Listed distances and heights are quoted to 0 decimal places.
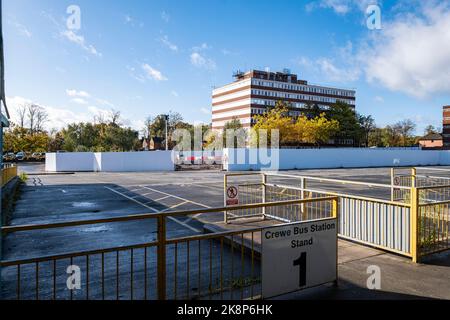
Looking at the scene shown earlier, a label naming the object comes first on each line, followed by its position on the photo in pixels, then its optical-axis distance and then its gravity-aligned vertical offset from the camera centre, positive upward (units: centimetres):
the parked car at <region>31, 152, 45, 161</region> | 5822 -14
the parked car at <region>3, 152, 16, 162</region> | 5287 -29
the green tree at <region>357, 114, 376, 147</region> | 8944 +848
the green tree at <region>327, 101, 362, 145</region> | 8150 +837
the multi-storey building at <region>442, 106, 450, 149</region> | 10394 +914
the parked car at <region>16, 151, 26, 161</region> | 5704 -14
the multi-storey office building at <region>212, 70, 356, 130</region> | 10025 +1906
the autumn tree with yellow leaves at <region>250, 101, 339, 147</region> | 6225 +498
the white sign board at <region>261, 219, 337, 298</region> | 407 -129
